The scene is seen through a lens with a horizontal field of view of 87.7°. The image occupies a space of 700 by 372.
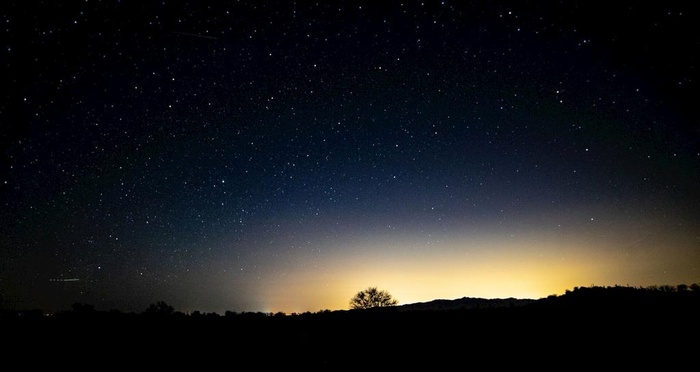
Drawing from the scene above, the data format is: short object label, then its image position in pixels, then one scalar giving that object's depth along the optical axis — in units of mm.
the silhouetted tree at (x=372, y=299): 40844
